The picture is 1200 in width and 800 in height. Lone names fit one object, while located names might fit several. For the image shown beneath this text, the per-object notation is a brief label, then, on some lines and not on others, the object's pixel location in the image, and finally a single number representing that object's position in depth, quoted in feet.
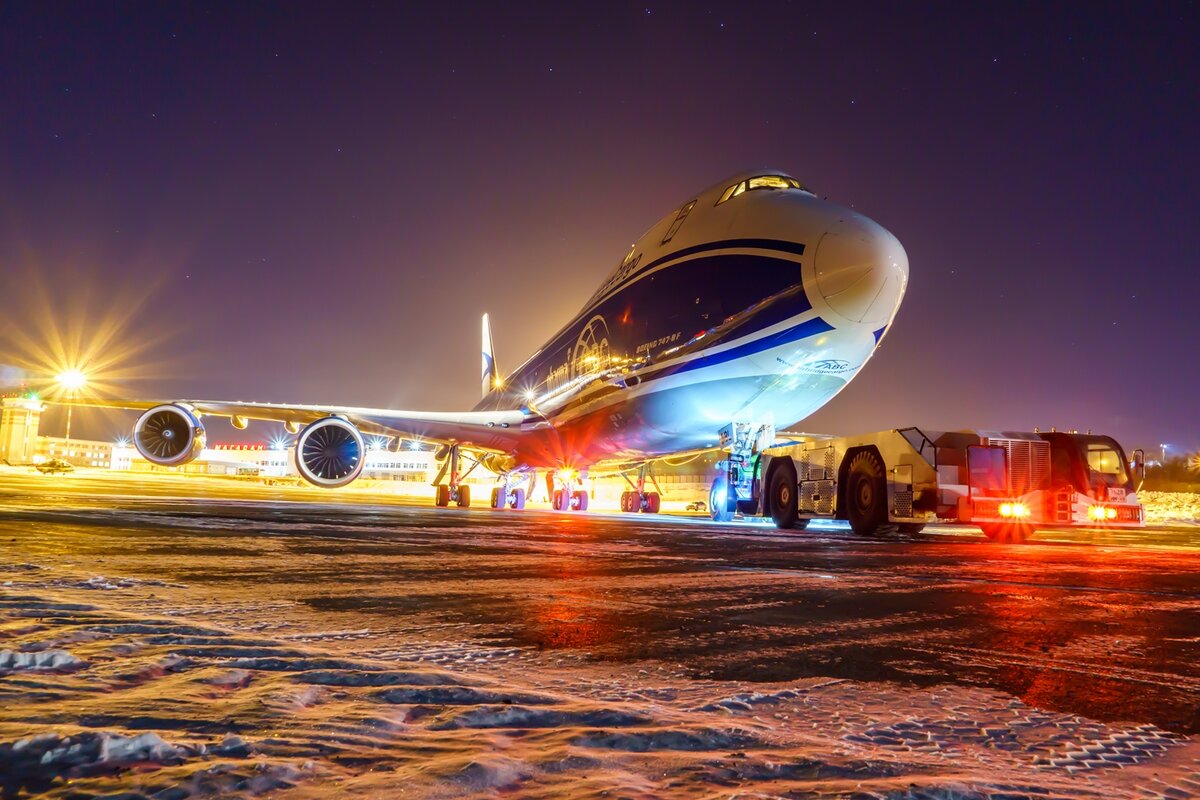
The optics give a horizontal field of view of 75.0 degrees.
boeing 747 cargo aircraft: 44.57
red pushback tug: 40.86
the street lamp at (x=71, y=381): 131.64
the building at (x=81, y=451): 470.47
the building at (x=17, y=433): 255.09
